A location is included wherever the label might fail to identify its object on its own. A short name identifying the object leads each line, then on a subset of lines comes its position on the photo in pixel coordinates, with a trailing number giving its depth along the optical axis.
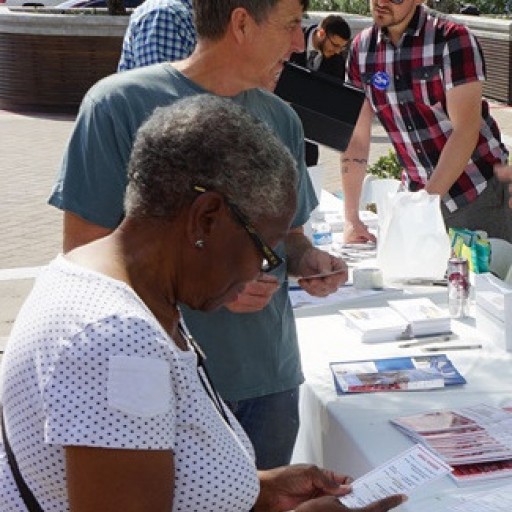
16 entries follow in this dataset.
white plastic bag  3.57
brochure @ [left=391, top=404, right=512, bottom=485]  2.17
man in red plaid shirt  3.91
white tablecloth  2.30
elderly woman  1.38
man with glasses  7.12
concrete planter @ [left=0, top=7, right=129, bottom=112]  12.58
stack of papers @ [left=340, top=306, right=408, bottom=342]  3.04
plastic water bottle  4.23
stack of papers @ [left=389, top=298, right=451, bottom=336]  3.06
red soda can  3.20
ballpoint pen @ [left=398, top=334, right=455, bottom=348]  2.99
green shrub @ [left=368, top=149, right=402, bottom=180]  5.82
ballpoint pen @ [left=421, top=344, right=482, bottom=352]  2.94
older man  2.29
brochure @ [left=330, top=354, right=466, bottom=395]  2.63
